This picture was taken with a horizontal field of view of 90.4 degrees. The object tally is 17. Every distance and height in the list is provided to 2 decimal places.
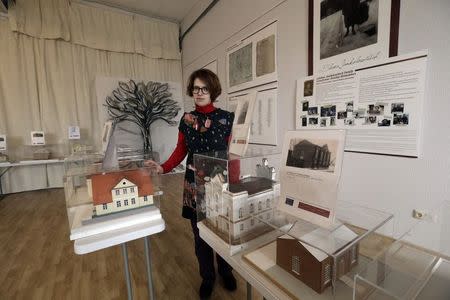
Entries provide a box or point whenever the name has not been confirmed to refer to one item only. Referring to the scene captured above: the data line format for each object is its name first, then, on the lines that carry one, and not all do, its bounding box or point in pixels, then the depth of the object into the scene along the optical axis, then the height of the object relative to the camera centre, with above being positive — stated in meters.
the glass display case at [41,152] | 3.68 -0.28
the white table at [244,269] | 0.62 -0.44
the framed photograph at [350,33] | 1.44 +0.69
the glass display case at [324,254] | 0.58 -0.34
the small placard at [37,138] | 3.61 -0.04
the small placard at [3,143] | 3.44 -0.10
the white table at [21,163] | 3.31 -0.42
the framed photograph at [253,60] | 2.37 +0.84
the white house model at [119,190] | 0.93 -0.25
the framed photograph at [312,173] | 0.62 -0.13
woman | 1.27 -0.03
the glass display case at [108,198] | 0.91 -0.29
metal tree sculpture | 4.25 +0.56
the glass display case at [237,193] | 0.80 -0.23
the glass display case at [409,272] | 0.53 -0.39
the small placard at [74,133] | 3.97 +0.03
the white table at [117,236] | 0.80 -0.39
